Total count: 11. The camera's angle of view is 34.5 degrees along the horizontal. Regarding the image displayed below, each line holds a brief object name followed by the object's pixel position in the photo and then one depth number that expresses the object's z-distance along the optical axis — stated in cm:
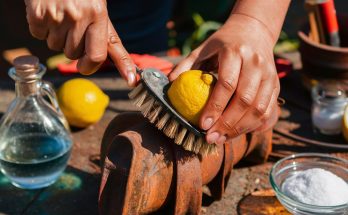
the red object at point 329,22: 223
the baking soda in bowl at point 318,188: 153
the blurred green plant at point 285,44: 321
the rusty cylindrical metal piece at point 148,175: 141
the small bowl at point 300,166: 164
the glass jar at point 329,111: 207
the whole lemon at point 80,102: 201
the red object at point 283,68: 239
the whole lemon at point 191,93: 138
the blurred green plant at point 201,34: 286
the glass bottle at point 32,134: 167
